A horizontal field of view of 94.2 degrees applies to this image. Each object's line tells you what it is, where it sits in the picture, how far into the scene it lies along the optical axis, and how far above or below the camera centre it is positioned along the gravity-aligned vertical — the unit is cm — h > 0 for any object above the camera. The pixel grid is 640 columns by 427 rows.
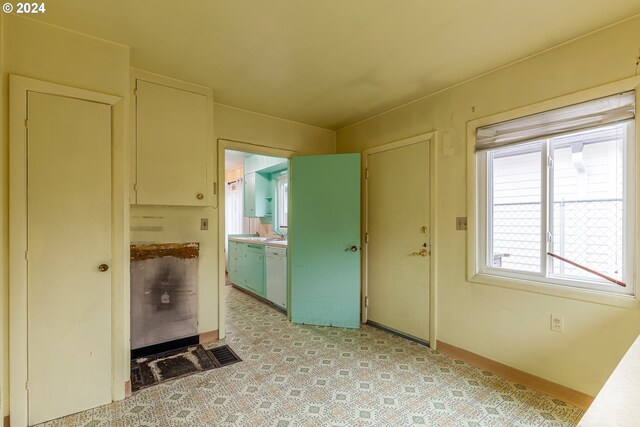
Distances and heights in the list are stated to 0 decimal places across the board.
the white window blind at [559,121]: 182 +63
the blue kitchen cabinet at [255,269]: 430 -85
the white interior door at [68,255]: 178 -26
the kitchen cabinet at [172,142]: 242 +61
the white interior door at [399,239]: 292 -28
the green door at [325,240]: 341 -32
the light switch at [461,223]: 259 -9
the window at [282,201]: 525 +21
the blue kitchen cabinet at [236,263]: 491 -86
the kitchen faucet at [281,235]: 511 -39
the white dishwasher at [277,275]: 385 -83
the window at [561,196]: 187 +11
